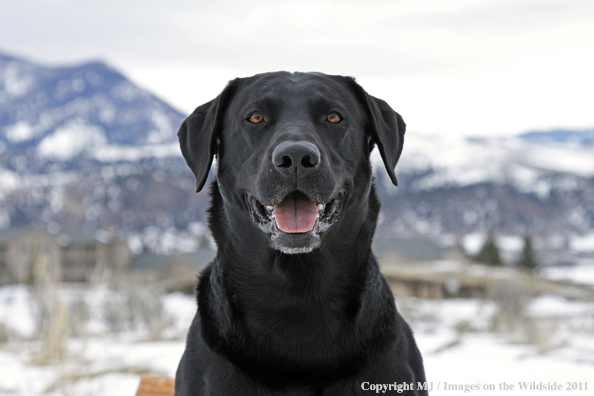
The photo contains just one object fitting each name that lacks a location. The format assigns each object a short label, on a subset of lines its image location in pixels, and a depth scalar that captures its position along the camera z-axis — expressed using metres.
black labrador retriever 2.51
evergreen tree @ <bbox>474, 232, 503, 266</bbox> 26.03
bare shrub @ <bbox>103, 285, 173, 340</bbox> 10.66
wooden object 3.73
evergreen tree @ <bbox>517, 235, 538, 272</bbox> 29.72
